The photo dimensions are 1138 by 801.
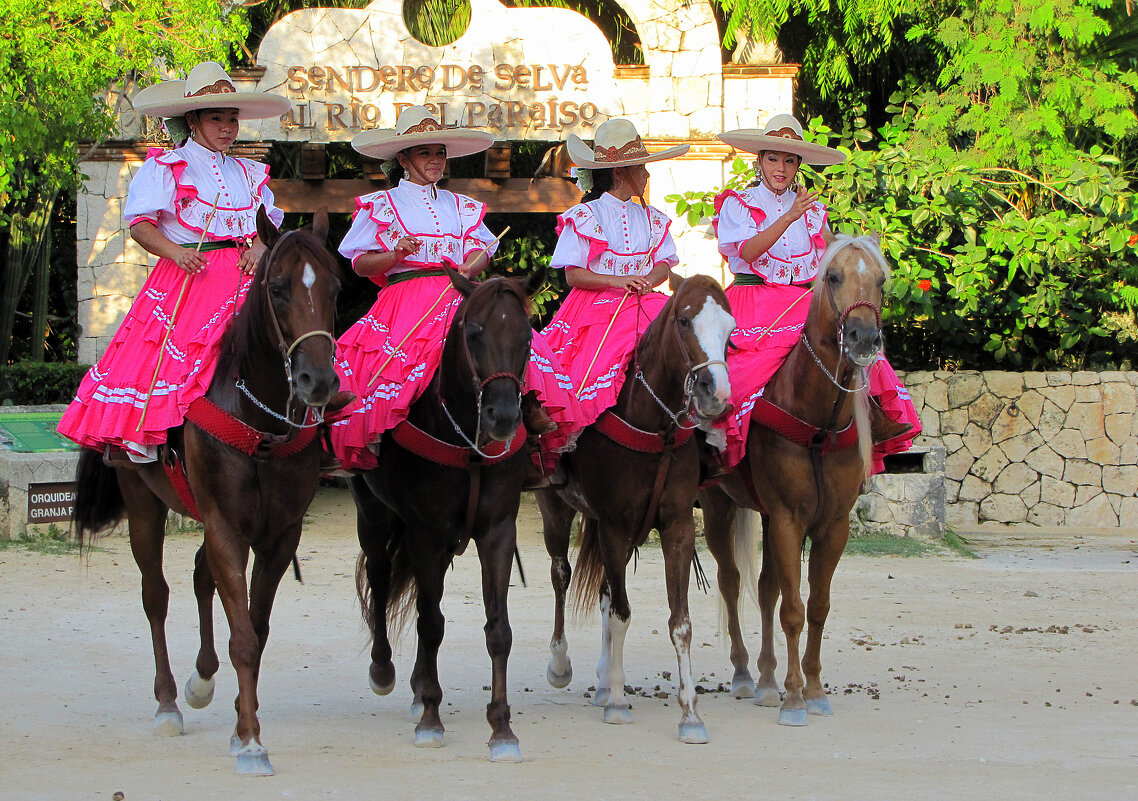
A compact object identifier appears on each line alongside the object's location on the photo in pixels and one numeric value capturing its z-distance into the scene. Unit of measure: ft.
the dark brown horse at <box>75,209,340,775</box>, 33.04
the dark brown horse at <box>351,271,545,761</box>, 34.81
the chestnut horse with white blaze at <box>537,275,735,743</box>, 37.99
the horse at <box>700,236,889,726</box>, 40.29
